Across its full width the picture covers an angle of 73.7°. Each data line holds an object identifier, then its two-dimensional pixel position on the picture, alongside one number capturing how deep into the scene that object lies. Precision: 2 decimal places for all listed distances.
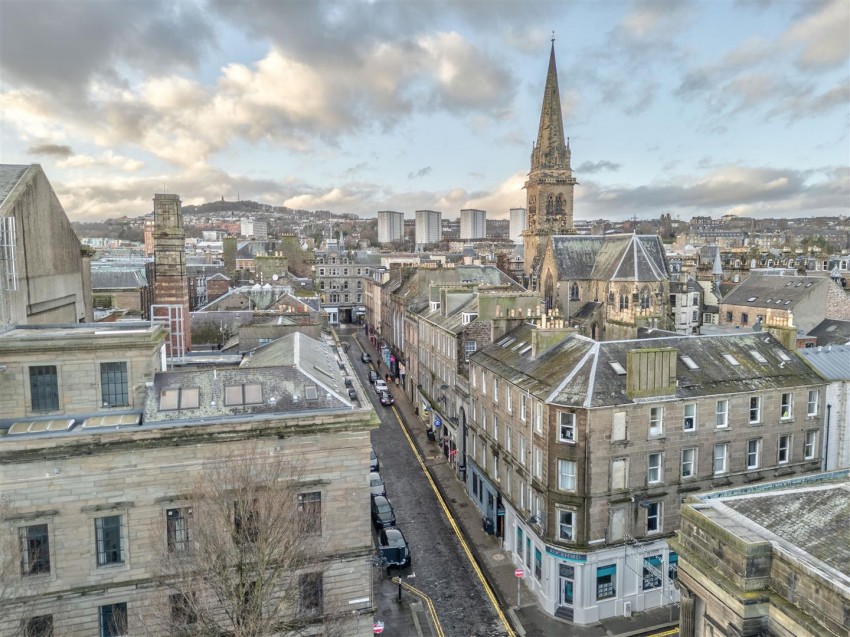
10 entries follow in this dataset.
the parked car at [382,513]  34.41
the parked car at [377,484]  37.94
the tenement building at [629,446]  26.88
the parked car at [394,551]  30.95
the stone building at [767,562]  13.05
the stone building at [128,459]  18.55
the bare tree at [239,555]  17.50
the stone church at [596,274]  66.50
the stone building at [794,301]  57.84
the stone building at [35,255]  23.72
